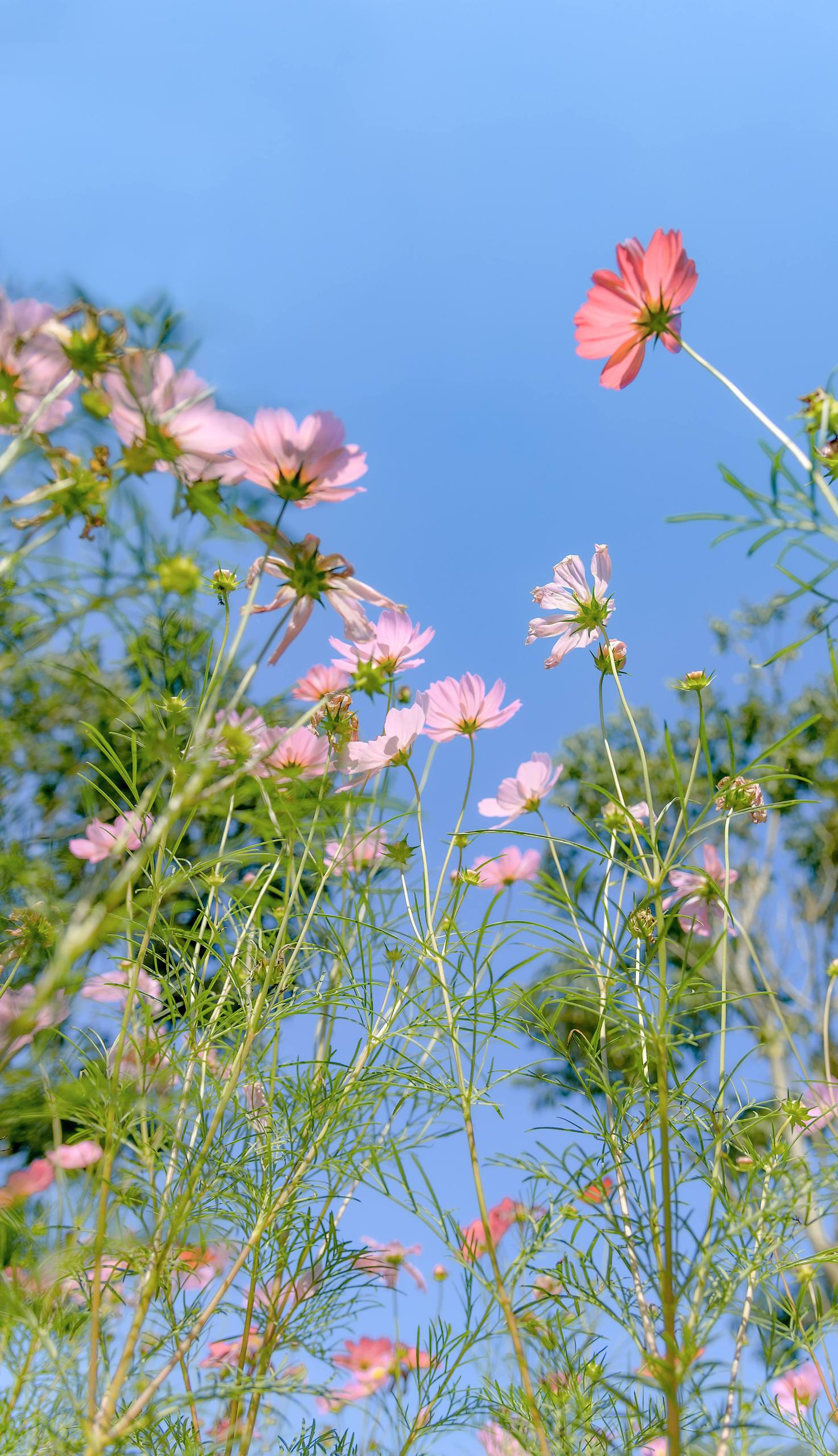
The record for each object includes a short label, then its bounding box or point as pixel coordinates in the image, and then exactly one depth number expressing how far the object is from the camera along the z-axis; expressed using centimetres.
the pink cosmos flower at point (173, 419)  48
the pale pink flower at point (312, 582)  56
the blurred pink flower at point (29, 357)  49
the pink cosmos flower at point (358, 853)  85
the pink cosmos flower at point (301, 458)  54
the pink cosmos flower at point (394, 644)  88
